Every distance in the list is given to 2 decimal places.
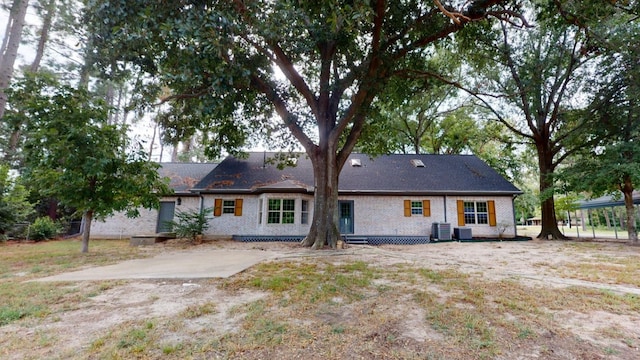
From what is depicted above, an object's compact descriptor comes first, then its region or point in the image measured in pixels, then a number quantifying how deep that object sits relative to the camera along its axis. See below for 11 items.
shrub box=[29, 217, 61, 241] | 13.50
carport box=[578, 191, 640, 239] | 16.62
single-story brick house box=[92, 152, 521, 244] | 13.87
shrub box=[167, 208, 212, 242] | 12.74
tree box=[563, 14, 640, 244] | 11.24
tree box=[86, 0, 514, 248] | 6.30
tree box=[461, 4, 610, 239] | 13.66
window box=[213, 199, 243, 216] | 14.38
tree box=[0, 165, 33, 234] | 11.47
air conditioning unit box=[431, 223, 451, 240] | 13.80
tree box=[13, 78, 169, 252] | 7.61
